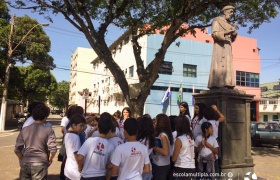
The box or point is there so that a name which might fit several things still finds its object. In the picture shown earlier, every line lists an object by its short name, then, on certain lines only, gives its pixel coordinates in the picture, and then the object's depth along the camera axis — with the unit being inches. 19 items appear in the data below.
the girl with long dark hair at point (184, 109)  191.0
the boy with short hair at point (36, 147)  122.7
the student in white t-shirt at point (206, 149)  157.9
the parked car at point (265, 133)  452.4
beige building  1879.4
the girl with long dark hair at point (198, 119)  172.4
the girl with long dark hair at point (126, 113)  193.8
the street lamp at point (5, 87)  620.6
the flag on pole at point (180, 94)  880.0
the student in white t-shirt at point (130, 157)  104.7
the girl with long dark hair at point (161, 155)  134.6
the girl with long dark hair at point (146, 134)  126.3
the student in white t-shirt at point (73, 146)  117.3
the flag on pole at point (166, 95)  860.7
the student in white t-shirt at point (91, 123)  184.9
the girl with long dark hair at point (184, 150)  134.7
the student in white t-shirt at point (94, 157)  106.8
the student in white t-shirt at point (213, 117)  168.9
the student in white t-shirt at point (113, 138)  120.8
